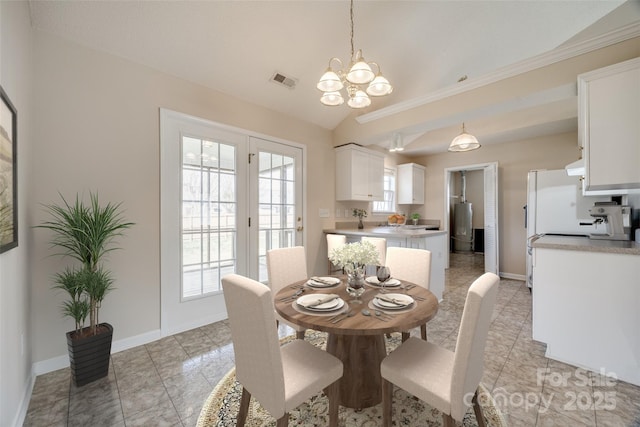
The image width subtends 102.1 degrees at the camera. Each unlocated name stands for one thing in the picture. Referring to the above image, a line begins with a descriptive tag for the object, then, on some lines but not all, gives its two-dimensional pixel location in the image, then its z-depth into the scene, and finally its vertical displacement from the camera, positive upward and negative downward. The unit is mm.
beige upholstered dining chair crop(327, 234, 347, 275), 2887 -312
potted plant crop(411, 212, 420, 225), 5424 -101
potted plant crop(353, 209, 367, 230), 4607 -45
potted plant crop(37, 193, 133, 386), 1755 -479
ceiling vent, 2930 +1545
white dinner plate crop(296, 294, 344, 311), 1344 -488
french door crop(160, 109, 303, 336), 2533 +23
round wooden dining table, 1228 -526
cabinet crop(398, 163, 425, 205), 5477 +620
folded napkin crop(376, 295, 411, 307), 1381 -487
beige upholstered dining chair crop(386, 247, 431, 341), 2070 -440
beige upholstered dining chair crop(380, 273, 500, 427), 1004 -748
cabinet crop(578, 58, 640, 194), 1898 +658
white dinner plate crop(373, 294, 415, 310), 1363 -489
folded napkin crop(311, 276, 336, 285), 1828 -495
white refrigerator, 3592 +91
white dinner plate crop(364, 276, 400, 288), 1792 -503
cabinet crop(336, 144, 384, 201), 4109 +652
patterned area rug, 1443 -1176
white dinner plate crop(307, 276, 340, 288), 1790 -497
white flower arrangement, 1578 -266
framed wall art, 1220 +194
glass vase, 1580 -438
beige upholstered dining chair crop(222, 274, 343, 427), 1022 -679
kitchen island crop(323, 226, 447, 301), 3112 -383
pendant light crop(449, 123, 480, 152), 3311 +895
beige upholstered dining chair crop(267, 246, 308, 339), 2170 -472
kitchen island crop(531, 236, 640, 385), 1844 -714
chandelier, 1684 +898
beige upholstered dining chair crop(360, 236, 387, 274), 2480 -343
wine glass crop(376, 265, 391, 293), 1698 -408
